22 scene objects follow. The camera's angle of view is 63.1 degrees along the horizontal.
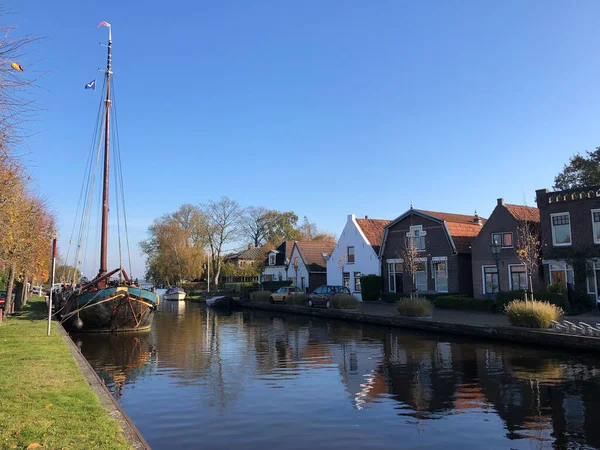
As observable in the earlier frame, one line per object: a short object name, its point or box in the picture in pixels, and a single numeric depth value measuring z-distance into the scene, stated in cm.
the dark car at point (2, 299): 3073
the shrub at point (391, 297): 3538
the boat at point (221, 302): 4628
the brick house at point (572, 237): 2489
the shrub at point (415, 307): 2412
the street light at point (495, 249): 2295
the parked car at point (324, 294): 3368
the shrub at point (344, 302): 3091
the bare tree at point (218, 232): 6631
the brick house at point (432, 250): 3338
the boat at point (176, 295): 5678
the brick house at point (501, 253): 2917
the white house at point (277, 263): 5741
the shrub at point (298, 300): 3722
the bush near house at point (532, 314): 1792
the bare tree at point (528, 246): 2667
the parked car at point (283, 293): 4019
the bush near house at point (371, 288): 3831
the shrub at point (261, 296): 4347
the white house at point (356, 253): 4044
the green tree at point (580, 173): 3609
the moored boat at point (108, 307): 2400
